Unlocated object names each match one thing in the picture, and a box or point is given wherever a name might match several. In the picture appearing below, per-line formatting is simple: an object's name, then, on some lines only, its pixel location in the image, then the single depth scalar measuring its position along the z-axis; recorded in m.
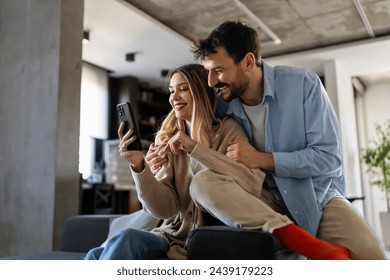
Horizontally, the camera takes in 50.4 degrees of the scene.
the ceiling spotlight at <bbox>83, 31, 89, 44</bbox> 3.25
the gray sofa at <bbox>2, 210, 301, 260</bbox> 0.73
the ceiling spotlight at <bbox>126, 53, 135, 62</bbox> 3.80
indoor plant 3.67
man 0.92
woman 0.89
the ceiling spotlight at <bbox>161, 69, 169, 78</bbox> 4.29
